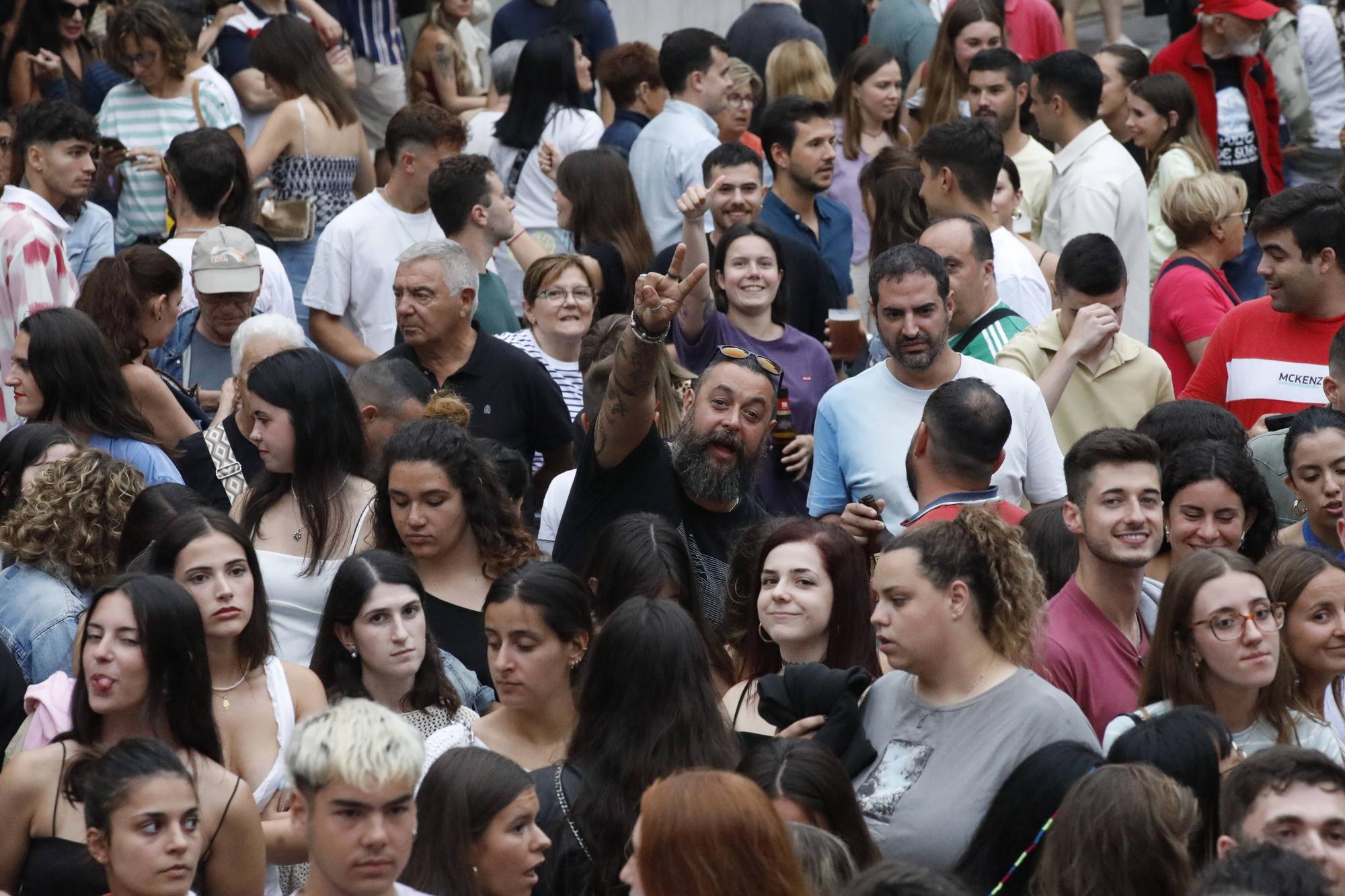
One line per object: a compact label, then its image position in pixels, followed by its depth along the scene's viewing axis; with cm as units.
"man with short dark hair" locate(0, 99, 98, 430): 1407
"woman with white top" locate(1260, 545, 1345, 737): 922
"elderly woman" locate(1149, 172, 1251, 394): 1454
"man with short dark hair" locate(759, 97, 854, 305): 1639
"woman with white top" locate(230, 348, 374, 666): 1025
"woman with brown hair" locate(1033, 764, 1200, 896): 667
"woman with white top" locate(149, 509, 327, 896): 884
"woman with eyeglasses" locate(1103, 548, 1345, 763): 863
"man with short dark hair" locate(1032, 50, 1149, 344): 1564
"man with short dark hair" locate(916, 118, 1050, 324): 1417
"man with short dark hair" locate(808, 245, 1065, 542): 1111
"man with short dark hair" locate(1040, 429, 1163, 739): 928
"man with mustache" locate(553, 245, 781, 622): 1055
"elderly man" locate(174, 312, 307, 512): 1203
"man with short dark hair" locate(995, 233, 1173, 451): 1233
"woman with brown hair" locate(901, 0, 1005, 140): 1937
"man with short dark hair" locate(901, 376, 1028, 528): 980
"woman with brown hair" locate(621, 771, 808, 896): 620
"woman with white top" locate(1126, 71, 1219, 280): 1805
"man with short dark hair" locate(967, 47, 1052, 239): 1773
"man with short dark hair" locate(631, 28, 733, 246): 1747
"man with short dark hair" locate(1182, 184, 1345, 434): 1258
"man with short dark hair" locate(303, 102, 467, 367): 1540
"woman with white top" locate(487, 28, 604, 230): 1809
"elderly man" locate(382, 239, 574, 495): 1305
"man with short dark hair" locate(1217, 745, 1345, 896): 707
